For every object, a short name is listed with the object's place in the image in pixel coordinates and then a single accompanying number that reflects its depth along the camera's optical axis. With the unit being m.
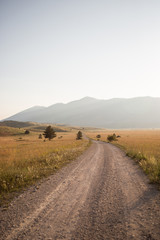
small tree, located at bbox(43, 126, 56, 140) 51.55
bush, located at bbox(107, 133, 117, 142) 42.22
